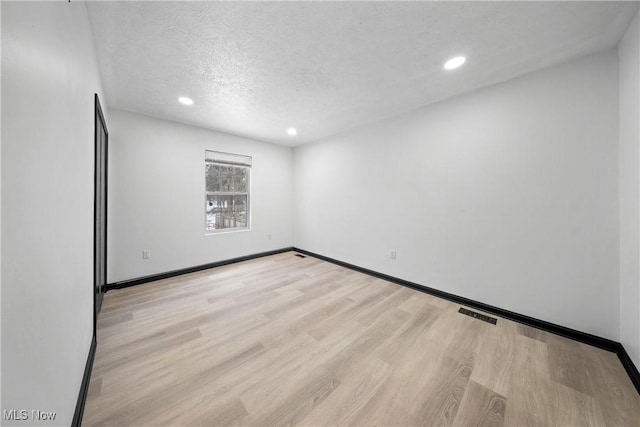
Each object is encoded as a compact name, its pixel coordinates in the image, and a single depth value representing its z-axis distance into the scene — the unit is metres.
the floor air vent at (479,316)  2.21
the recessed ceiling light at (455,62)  1.95
